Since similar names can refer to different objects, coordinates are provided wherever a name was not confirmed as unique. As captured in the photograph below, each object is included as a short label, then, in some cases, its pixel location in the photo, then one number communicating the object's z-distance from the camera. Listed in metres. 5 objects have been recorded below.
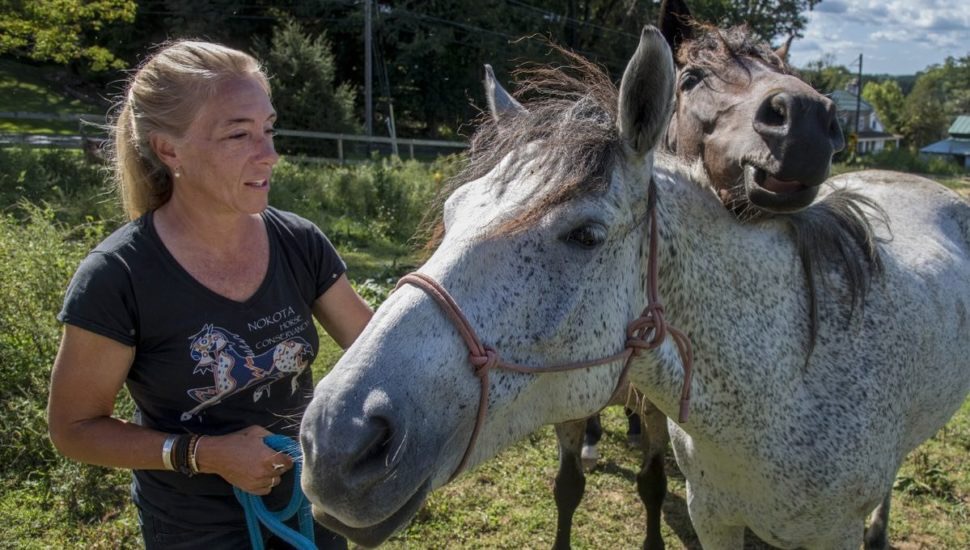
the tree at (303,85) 24.92
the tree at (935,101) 65.69
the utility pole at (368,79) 26.52
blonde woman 1.84
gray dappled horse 1.47
